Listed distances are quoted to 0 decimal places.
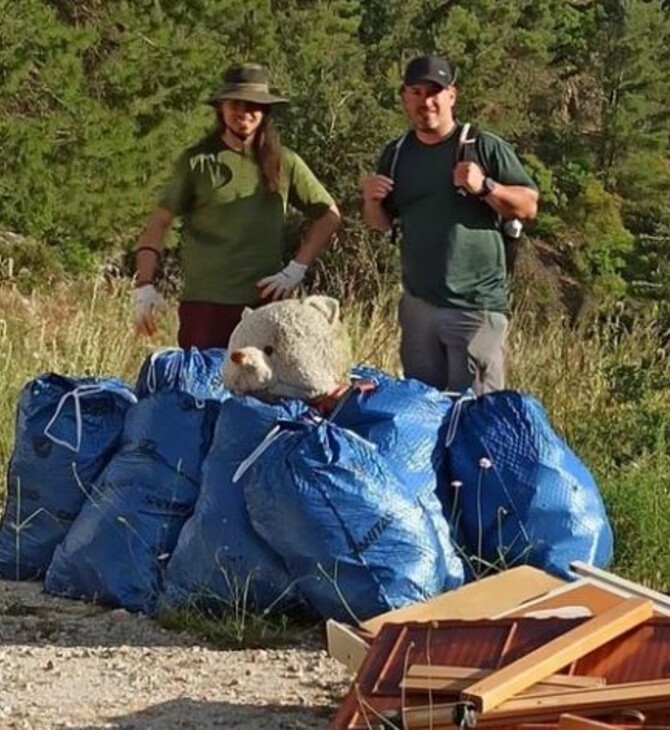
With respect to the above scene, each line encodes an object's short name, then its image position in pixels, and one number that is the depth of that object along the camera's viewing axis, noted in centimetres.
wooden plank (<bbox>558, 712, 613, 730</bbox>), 595
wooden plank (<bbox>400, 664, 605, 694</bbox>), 646
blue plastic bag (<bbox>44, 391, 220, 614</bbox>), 972
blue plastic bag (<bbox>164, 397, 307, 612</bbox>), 911
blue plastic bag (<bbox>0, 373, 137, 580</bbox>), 1046
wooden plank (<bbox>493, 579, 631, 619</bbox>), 759
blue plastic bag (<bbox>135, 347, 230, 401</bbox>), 1053
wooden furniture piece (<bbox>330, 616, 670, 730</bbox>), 626
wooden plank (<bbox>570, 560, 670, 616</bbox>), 775
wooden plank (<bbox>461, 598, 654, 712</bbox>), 629
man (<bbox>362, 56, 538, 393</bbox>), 1059
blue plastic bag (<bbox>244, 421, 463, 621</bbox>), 880
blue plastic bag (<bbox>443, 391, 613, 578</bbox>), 938
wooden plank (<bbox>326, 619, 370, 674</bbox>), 767
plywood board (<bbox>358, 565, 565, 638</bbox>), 816
